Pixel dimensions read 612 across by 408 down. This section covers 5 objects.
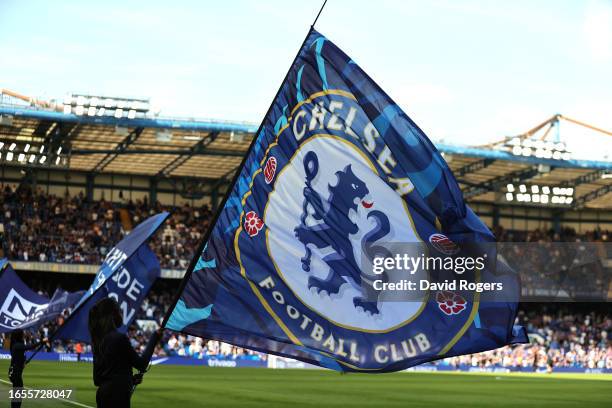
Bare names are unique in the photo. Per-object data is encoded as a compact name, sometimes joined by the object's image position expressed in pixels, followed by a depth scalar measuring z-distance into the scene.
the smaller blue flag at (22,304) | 23.74
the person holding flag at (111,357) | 8.78
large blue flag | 11.09
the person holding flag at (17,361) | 17.55
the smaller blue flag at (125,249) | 16.48
